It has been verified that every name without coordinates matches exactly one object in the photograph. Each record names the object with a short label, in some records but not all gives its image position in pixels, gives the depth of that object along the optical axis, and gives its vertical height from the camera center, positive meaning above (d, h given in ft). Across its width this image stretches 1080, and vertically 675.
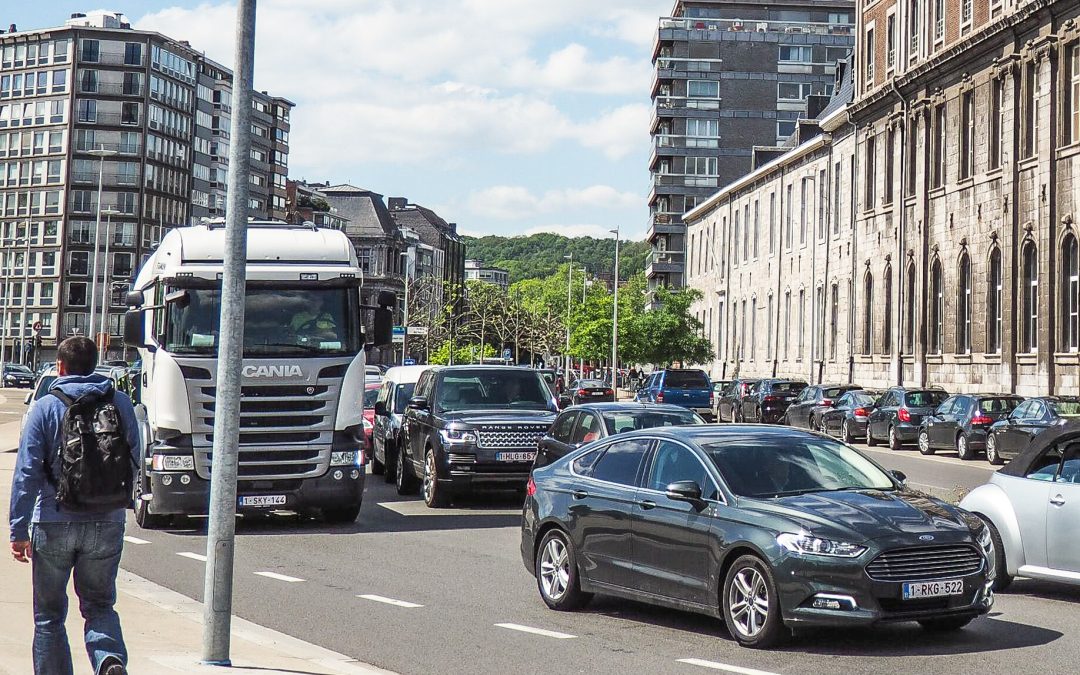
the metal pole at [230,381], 28.45 +0.34
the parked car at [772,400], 172.86 +1.39
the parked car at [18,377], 304.09 +3.39
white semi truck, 55.98 +1.14
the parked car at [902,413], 130.80 +0.15
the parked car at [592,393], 215.84 +2.15
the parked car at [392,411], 83.30 -0.45
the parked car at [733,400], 181.55 +1.35
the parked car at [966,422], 115.03 -0.38
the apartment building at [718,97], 379.96 +79.50
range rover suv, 66.64 -1.01
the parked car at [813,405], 150.10 +0.82
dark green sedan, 31.68 -2.78
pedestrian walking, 24.49 -1.82
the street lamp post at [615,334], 280.72 +13.94
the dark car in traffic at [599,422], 58.54 -0.52
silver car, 38.99 -2.44
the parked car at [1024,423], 102.83 -0.34
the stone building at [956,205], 144.25 +23.52
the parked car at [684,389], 171.39 +2.33
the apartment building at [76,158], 405.80 +64.07
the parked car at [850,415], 140.87 -0.16
